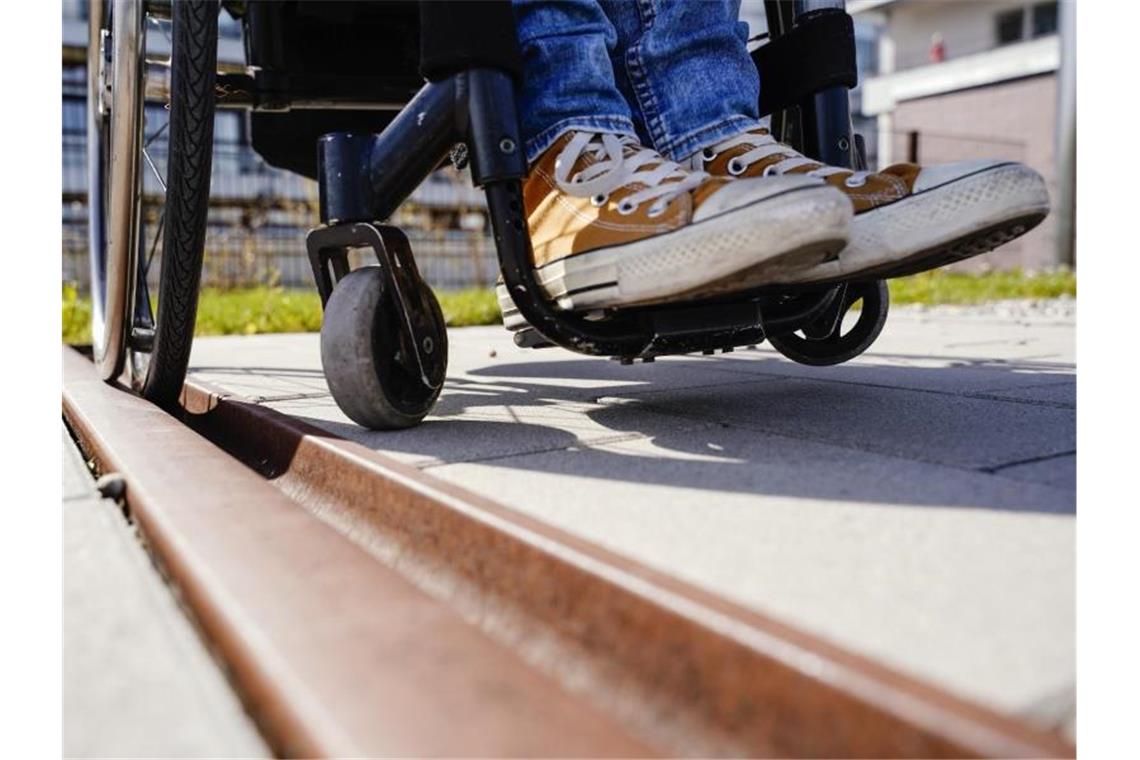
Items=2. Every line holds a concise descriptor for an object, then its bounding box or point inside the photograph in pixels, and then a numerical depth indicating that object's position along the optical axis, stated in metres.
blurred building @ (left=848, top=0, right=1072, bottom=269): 15.46
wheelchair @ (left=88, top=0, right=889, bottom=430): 1.14
